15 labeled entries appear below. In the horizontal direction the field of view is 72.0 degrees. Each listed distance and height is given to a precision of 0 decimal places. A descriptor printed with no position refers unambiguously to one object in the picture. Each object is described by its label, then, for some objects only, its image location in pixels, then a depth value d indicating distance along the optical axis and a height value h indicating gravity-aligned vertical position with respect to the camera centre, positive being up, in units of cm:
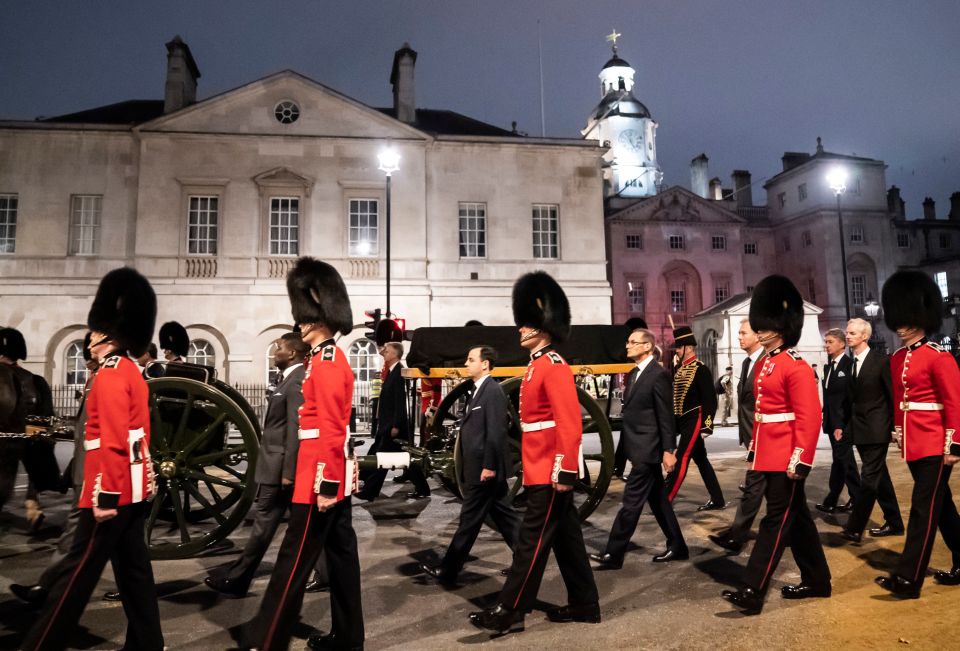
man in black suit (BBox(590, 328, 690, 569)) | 522 -50
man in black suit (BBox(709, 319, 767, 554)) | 468 -65
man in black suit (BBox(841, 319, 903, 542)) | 581 -47
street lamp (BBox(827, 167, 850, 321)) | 2131 +668
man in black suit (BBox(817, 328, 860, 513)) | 689 -33
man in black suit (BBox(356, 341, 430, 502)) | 740 -27
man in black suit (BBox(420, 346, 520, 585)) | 481 -59
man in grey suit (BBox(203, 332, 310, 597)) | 454 -58
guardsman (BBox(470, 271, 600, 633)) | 390 -68
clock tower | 5250 +1982
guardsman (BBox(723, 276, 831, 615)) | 418 -53
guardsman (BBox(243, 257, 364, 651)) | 338 -68
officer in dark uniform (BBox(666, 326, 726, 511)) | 695 -25
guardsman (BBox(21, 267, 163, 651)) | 325 -60
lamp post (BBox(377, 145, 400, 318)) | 1850 +654
